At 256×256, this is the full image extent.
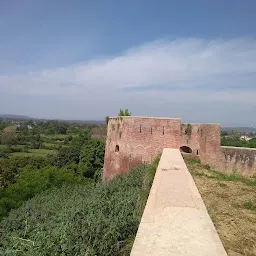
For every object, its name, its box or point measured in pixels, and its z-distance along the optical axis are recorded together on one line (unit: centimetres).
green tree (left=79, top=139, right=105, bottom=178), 3572
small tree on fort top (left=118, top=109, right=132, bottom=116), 2478
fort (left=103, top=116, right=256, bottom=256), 283
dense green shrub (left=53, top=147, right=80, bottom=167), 4281
